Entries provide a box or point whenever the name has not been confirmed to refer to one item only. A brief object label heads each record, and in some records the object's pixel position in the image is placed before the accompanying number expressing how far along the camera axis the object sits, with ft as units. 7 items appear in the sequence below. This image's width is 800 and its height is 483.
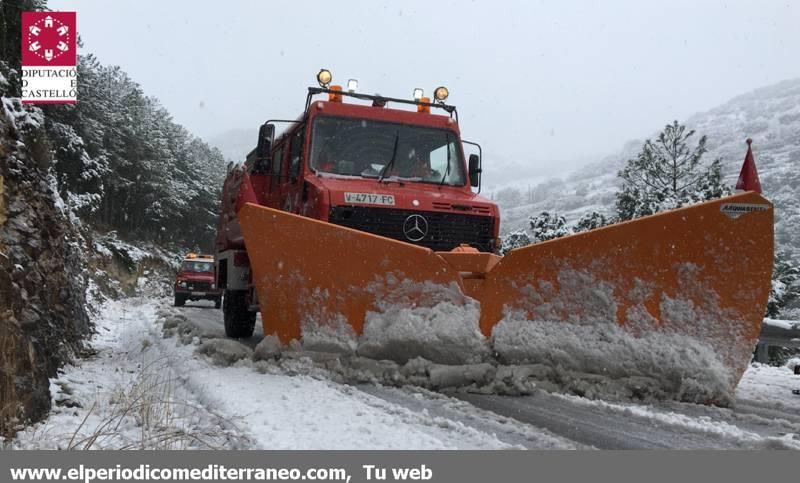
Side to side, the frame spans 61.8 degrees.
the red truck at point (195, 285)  67.62
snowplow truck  14.40
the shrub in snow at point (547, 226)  77.97
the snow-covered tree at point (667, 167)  78.43
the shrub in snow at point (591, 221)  70.95
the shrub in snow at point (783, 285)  52.90
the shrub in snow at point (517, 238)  89.39
